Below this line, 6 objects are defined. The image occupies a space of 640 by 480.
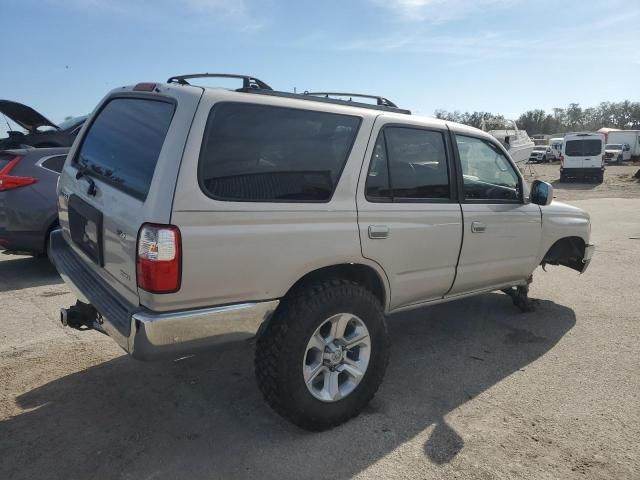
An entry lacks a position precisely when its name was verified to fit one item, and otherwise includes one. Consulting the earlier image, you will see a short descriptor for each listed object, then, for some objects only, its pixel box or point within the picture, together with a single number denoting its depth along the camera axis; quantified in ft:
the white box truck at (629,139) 150.52
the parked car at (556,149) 148.33
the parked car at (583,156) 79.05
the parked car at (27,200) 19.03
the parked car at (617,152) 138.92
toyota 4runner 8.20
